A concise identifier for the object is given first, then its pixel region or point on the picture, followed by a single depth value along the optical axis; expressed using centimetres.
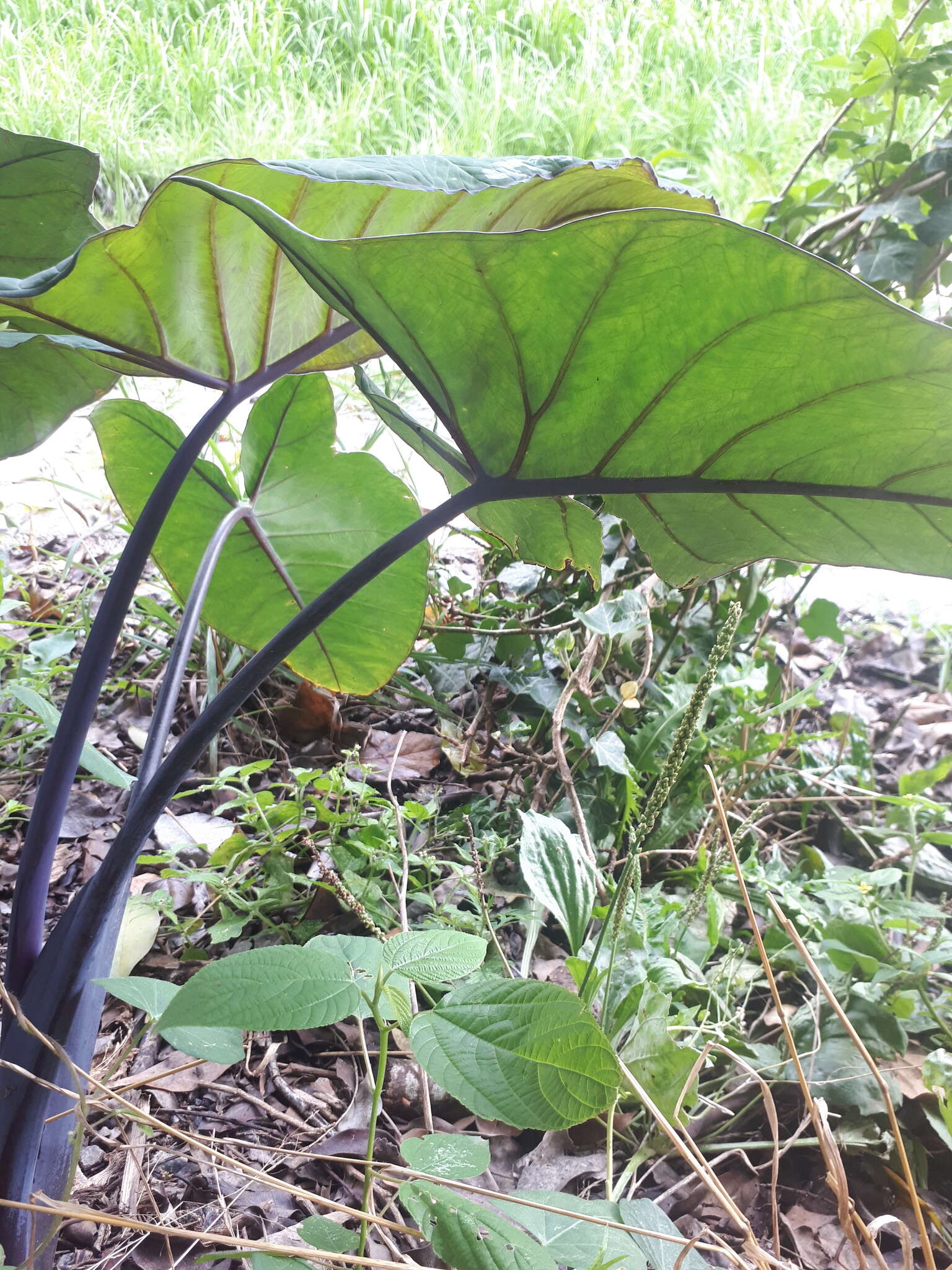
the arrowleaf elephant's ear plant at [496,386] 44
